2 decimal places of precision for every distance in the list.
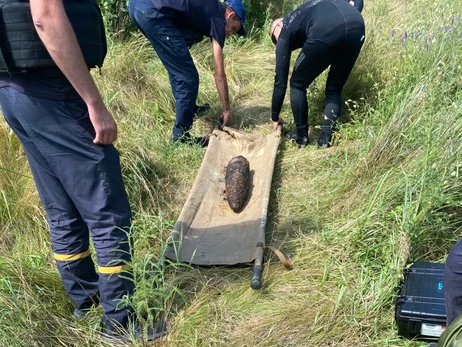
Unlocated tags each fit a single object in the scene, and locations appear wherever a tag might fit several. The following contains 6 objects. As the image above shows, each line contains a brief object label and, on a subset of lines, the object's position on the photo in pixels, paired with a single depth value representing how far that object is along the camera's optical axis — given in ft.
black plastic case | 7.89
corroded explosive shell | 12.71
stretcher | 10.73
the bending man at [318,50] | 13.50
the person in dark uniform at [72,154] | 6.64
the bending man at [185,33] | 14.30
